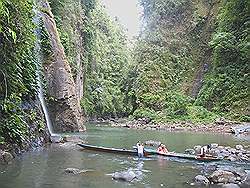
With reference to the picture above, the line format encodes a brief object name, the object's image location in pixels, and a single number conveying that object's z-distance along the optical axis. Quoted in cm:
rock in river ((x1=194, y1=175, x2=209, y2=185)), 695
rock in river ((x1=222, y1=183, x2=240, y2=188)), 651
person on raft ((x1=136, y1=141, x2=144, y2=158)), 1046
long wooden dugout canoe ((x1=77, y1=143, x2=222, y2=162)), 951
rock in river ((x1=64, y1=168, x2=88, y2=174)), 773
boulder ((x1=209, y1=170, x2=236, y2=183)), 697
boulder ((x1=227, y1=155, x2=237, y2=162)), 962
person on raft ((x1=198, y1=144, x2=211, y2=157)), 963
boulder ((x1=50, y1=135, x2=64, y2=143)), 1234
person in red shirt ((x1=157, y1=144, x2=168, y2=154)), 1040
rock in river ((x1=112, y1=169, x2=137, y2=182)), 718
